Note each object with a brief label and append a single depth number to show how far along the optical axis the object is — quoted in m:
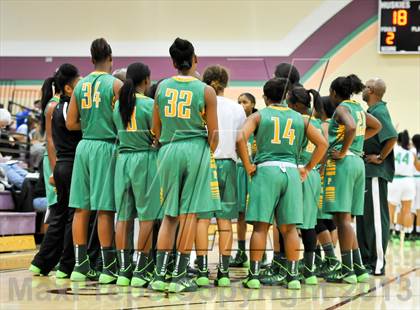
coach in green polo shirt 11.59
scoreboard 24.58
